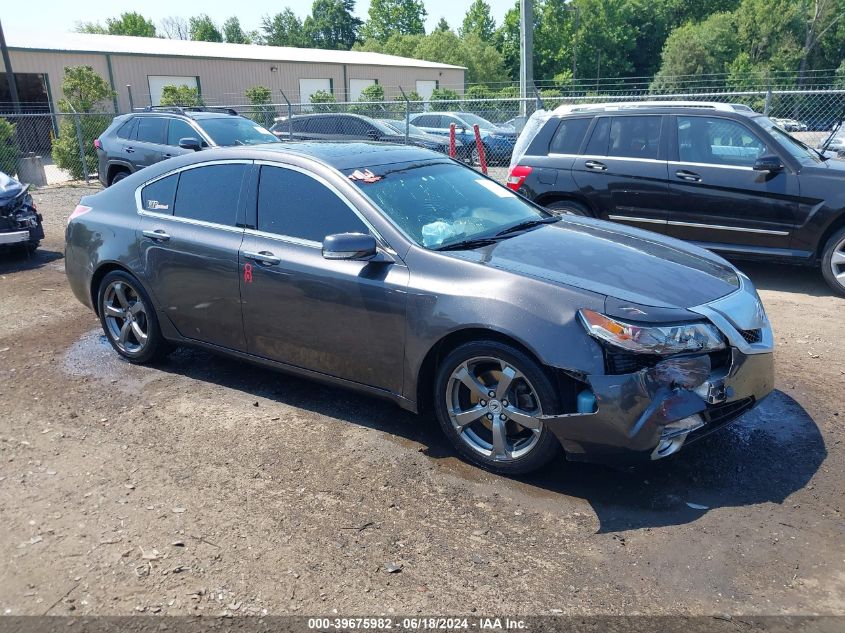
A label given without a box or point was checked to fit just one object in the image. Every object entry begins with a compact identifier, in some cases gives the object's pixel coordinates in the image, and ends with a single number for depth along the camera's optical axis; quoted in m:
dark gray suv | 12.33
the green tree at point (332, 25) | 96.31
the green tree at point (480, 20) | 86.31
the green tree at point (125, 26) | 79.00
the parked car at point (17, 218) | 8.95
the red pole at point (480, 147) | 11.54
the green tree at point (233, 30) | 102.94
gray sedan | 3.45
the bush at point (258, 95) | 32.59
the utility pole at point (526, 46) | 17.23
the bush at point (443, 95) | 37.33
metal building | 31.12
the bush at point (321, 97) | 34.03
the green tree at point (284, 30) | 99.75
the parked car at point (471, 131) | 19.86
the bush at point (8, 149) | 17.16
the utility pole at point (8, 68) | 23.09
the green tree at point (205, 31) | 94.81
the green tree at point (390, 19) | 96.31
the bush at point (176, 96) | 27.28
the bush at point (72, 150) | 18.55
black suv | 7.06
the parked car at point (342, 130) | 17.78
